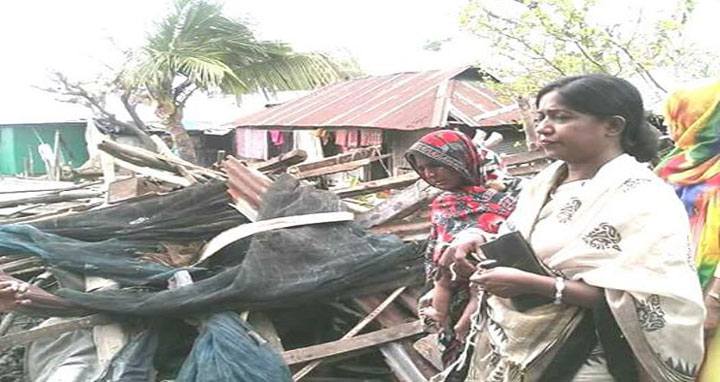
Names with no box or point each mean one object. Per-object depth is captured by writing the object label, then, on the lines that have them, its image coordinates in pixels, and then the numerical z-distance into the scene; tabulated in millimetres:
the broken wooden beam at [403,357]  3100
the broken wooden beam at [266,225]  3533
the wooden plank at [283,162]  4855
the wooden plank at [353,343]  3150
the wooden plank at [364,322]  3172
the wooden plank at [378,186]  4582
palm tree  13539
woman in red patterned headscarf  2270
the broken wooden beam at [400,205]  3809
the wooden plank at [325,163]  5117
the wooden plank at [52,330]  3123
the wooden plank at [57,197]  5586
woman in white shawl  1492
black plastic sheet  3150
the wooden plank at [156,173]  4793
